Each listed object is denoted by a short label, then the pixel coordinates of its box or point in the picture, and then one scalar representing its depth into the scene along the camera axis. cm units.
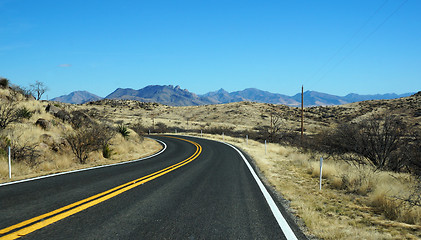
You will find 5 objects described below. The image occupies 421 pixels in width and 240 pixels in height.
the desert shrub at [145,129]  5647
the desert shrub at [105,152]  1733
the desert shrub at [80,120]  1904
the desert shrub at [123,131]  2452
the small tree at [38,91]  3747
